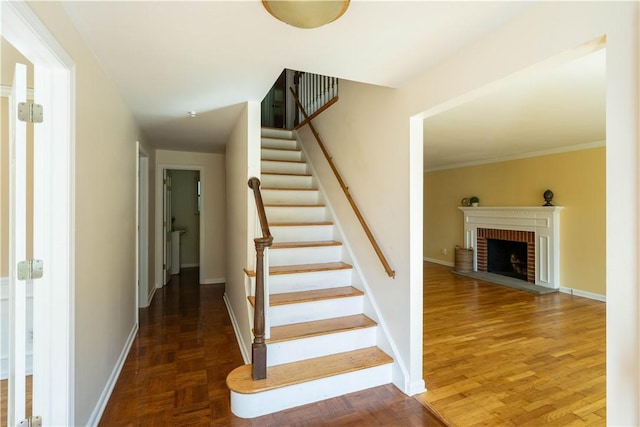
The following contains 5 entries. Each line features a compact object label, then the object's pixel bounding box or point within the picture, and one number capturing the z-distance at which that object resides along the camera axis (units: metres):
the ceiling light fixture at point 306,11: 1.18
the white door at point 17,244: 1.23
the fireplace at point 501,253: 5.53
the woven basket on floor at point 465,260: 5.90
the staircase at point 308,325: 1.96
